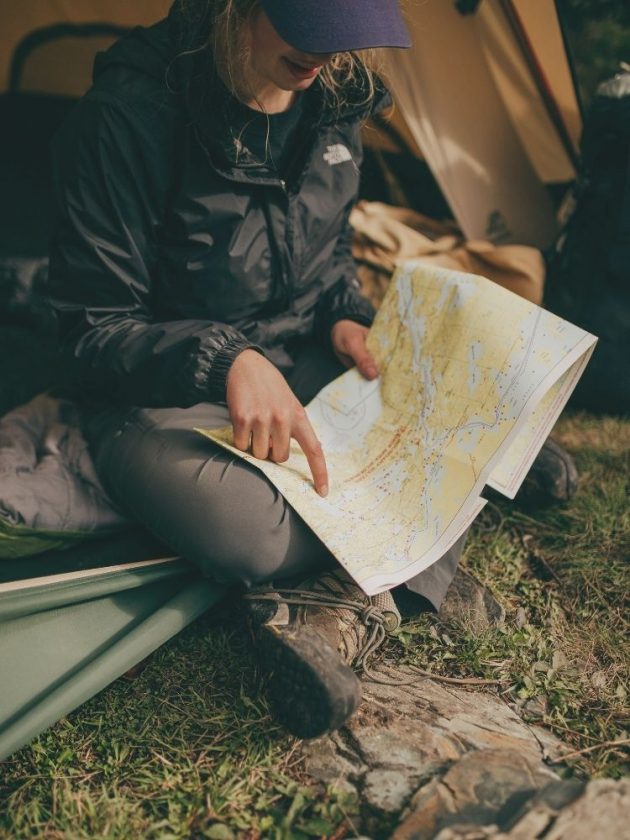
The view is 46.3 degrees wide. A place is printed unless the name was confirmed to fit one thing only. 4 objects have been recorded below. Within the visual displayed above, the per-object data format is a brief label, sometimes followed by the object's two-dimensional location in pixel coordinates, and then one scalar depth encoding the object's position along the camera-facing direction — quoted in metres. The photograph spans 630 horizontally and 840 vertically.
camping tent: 1.09
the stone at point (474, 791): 0.87
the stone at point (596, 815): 0.83
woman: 1.09
